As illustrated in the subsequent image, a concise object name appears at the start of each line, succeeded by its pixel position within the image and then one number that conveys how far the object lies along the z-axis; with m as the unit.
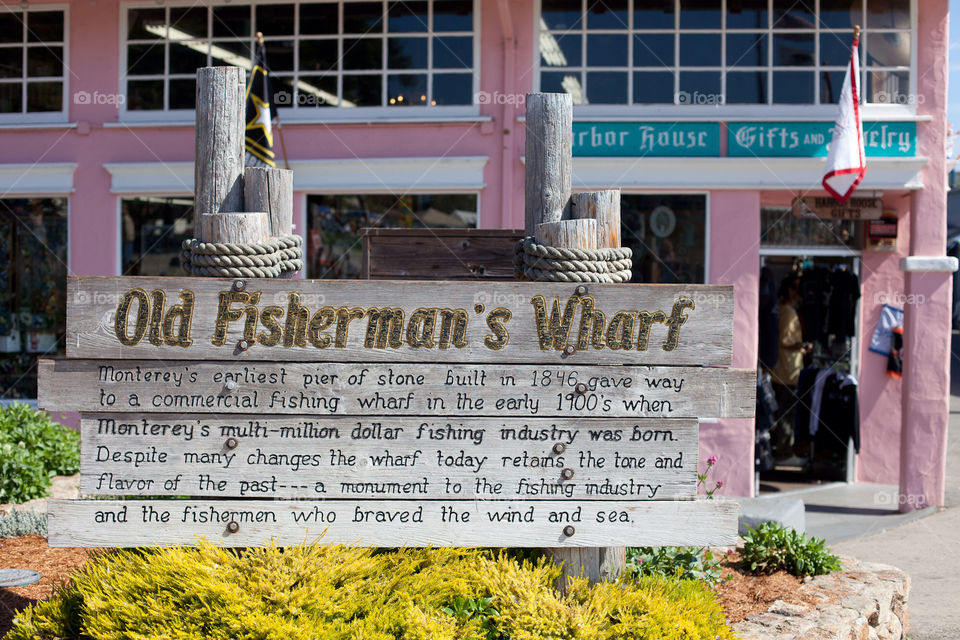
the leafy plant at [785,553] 4.93
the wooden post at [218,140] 3.72
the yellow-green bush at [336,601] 3.23
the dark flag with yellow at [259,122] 7.88
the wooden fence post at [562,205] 3.63
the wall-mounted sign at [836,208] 9.16
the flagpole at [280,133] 8.65
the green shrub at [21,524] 5.60
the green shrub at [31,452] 6.25
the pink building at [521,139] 8.64
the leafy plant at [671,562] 4.46
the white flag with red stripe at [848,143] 7.80
